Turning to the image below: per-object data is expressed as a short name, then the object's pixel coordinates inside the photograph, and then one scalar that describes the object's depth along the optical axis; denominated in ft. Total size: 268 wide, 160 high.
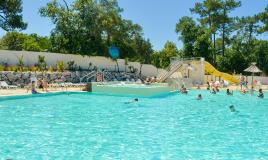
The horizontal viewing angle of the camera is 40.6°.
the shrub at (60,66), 99.43
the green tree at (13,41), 169.99
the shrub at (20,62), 90.62
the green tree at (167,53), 164.35
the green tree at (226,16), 145.28
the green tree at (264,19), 148.77
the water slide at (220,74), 125.59
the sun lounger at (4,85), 73.27
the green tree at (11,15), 92.79
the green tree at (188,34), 148.36
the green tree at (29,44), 153.48
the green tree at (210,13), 144.50
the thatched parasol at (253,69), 106.73
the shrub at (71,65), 105.40
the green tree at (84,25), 108.58
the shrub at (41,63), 95.40
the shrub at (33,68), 89.63
